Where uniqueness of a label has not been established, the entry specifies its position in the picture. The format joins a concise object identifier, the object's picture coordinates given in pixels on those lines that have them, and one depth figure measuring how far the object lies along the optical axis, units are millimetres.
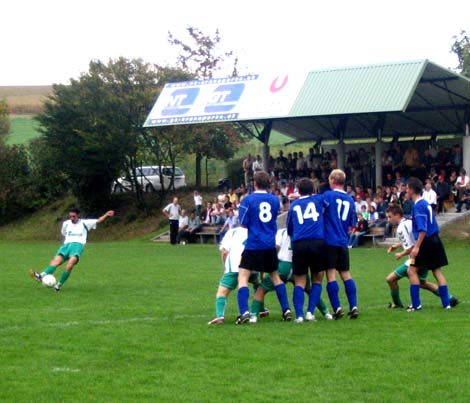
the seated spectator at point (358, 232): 32219
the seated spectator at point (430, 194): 30169
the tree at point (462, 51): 66125
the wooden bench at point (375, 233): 32438
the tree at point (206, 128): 47719
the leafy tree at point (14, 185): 52281
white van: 49531
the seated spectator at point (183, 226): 38125
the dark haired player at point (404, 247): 13258
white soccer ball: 17047
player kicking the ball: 17734
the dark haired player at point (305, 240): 12016
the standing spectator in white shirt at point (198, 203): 39188
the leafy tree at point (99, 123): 45781
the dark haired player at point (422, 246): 12703
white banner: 37219
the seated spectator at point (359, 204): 33125
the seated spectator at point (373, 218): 32688
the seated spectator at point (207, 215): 38166
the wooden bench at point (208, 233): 37281
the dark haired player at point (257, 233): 11875
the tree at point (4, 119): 59312
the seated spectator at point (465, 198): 33375
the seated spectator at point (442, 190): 33178
